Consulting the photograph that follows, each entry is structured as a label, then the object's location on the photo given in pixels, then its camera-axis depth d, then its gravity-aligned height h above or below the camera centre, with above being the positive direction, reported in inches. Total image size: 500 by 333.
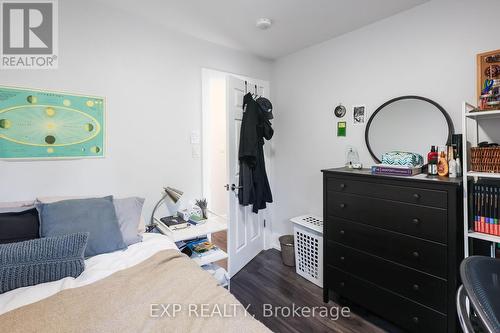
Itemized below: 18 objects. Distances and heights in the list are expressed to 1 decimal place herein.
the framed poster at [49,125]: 65.9 +12.3
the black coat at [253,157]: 100.5 +4.0
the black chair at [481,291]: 24.0 -14.3
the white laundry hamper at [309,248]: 95.7 -32.7
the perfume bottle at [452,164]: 66.4 +0.2
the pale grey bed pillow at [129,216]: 69.9 -14.5
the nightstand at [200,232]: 77.7 -21.2
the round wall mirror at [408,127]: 77.0 +12.8
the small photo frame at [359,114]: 95.1 +20.0
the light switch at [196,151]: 100.6 +6.4
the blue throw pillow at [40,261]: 47.3 -18.6
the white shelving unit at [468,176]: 55.1 -2.5
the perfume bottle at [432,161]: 71.6 +1.2
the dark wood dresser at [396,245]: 60.2 -22.0
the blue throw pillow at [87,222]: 59.6 -13.5
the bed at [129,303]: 37.5 -23.2
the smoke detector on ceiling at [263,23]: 85.0 +49.9
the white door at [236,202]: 99.3 -14.8
